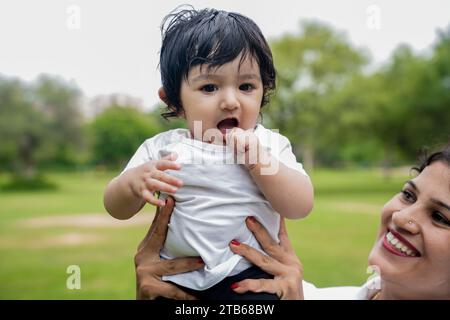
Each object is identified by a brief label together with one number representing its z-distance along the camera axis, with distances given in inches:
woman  63.4
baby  59.4
